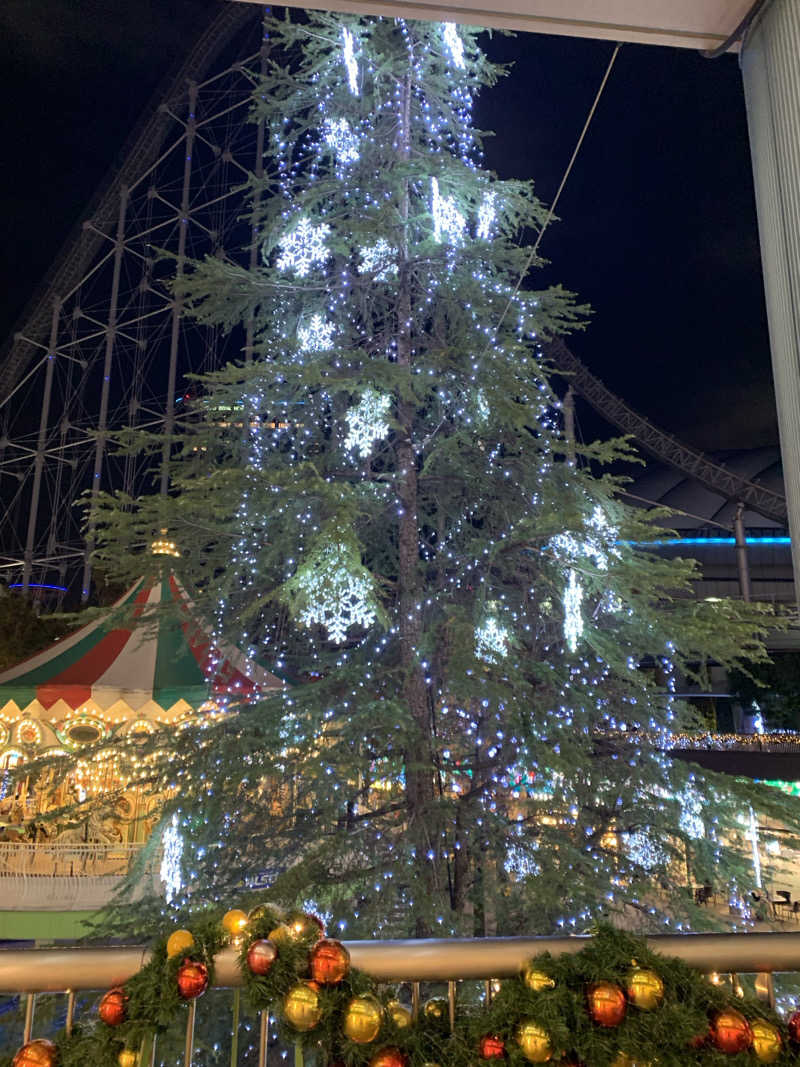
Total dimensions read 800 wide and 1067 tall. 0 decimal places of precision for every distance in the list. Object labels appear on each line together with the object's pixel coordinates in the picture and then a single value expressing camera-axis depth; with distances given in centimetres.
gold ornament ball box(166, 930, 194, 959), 180
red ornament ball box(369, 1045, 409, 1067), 182
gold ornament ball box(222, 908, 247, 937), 189
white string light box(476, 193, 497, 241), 633
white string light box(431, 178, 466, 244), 605
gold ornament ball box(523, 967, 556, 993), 180
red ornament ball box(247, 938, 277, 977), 179
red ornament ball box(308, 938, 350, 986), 178
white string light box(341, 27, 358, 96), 609
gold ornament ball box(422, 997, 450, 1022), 199
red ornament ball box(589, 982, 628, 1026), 179
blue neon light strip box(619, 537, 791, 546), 3909
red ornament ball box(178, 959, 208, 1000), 175
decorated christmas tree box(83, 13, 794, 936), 495
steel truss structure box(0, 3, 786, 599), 2233
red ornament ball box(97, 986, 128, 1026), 175
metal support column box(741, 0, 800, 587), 241
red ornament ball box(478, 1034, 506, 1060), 182
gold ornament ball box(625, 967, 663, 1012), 179
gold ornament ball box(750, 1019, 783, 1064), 180
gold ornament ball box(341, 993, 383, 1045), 176
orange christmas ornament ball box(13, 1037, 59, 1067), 175
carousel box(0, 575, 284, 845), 998
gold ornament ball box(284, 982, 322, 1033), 177
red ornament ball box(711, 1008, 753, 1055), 179
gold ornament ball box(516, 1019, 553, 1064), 176
